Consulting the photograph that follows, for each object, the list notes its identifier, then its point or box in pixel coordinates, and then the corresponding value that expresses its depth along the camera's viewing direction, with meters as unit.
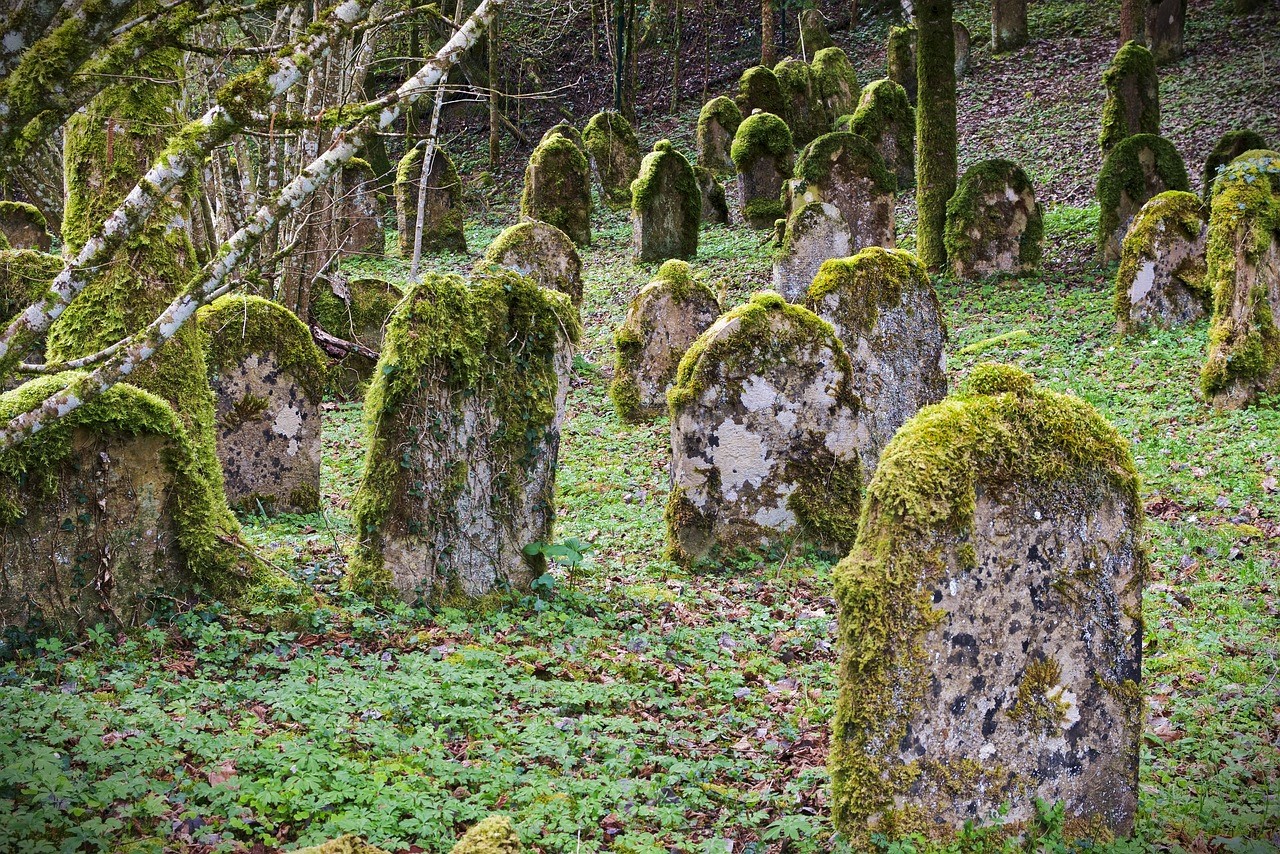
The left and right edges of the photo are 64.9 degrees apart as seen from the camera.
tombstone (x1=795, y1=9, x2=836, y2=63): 32.81
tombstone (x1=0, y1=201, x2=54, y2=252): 17.83
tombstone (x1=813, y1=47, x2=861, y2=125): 27.48
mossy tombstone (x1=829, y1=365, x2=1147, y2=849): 3.94
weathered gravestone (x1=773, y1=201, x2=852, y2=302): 14.57
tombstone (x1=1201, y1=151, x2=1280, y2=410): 9.93
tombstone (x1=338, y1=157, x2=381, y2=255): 20.88
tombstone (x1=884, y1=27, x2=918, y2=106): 25.67
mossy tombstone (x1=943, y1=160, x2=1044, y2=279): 15.45
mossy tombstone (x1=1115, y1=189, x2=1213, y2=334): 12.38
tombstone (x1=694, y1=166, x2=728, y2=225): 21.30
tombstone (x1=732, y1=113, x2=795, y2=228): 20.91
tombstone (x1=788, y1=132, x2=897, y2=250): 16.31
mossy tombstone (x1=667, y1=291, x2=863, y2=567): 8.05
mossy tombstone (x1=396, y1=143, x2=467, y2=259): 21.39
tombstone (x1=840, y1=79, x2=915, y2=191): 21.43
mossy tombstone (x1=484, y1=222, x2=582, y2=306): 14.45
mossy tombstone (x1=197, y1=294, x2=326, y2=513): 8.72
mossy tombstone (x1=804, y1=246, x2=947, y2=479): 9.58
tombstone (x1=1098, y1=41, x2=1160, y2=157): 18.38
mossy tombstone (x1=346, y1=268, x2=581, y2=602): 6.53
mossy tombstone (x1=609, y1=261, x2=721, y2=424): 12.06
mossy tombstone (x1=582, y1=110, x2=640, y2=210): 24.91
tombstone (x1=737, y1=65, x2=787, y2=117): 25.80
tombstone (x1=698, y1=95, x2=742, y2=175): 25.00
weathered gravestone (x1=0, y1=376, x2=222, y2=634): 5.22
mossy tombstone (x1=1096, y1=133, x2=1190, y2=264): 15.06
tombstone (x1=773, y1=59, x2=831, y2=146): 26.72
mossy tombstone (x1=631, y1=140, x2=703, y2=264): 18.17
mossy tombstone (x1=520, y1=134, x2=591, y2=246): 20.66
